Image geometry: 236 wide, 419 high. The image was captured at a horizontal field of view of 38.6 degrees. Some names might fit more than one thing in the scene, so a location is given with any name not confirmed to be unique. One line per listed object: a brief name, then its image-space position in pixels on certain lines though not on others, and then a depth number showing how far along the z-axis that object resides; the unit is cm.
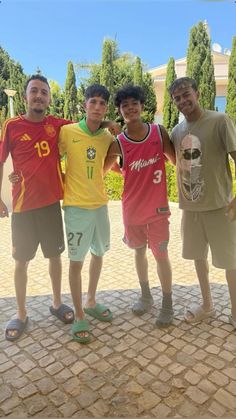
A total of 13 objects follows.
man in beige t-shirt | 260
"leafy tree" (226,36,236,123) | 1420
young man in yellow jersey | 273
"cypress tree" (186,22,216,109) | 1477
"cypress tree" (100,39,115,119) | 1834
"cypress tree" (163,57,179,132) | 1631
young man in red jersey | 272
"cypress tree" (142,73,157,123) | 1903
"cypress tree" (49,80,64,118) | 2631
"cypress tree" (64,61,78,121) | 2133
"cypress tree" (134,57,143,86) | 1795
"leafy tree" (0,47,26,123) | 2344
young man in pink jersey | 283
